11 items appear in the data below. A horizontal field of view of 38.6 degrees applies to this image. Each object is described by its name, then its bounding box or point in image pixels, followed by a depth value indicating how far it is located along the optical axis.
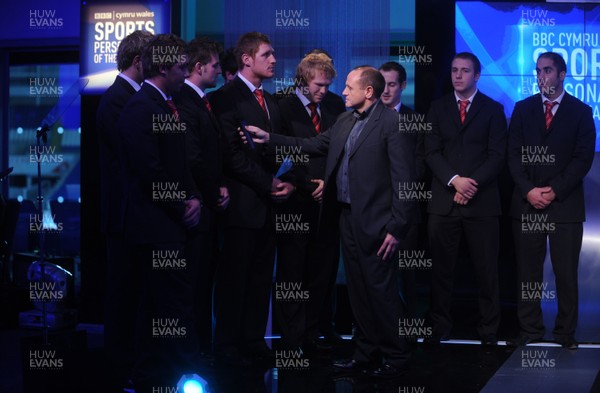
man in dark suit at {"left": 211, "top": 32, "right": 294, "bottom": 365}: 5.34
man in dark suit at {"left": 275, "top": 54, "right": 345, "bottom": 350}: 5.64
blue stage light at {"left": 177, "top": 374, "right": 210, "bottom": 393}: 4.33
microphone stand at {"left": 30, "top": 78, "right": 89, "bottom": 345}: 5.84
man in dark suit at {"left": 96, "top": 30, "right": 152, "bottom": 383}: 4.80
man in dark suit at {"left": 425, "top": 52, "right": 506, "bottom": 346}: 6.12
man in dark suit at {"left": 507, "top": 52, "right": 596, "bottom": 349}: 6.09
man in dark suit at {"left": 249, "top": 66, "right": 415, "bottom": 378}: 4.99
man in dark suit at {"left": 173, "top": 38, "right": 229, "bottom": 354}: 4.96
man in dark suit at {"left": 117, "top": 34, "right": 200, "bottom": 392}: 4.26
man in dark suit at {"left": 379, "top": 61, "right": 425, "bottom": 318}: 6.12
